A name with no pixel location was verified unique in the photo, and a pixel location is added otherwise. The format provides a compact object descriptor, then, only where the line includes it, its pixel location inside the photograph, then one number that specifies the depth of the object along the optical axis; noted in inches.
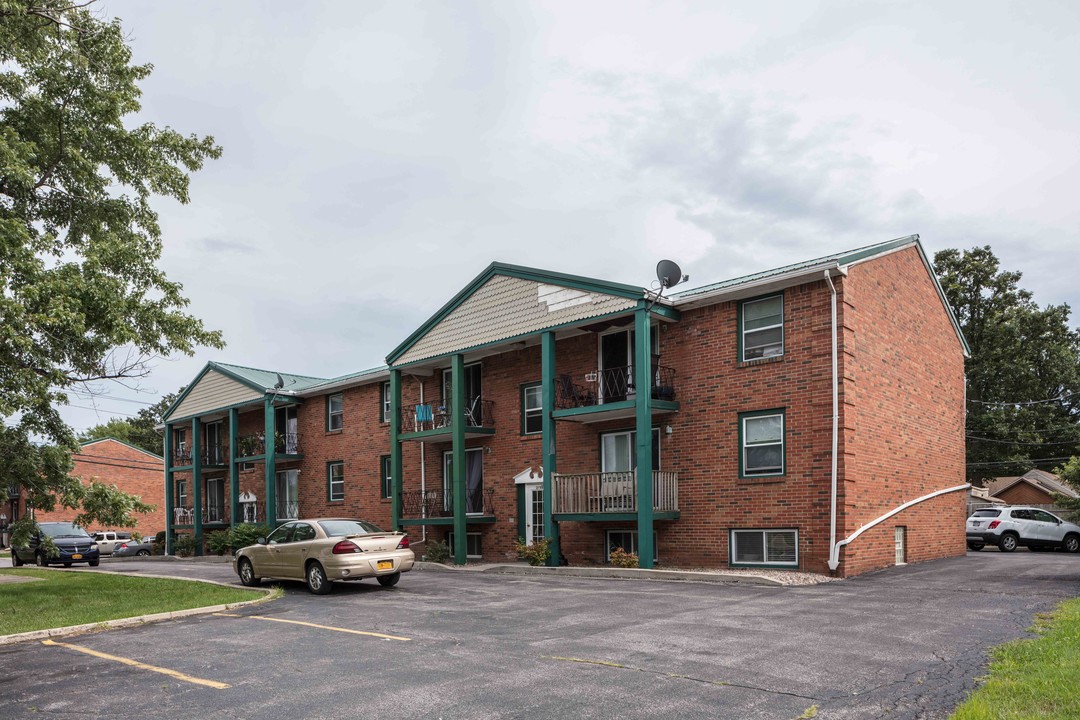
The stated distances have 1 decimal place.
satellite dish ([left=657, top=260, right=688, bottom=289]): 783.1
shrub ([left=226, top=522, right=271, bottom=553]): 1214.3
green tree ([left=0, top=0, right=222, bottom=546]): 533.3
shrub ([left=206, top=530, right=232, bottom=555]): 1296.8
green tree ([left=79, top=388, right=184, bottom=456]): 3082.9
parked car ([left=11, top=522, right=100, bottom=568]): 1191.6
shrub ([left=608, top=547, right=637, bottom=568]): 759.1
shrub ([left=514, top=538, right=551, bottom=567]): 836.0
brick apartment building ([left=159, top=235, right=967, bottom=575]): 714.2
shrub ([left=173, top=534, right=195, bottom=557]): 1416.1
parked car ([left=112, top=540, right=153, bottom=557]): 1646.2
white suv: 1042.7
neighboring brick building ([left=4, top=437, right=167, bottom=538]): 2053.4
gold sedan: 627.5
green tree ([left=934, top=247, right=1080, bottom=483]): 1647.4
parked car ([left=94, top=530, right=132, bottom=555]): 1690.5
